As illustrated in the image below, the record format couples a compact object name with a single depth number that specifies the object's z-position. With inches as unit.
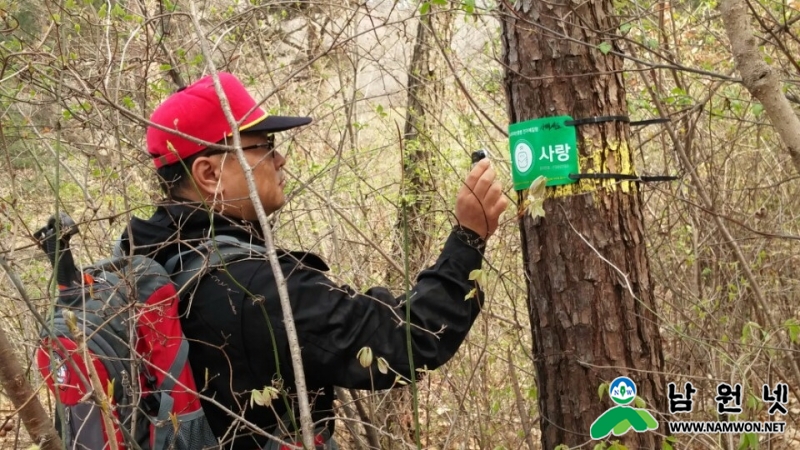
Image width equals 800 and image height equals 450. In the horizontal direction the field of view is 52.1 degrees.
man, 82.0
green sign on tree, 104.1
